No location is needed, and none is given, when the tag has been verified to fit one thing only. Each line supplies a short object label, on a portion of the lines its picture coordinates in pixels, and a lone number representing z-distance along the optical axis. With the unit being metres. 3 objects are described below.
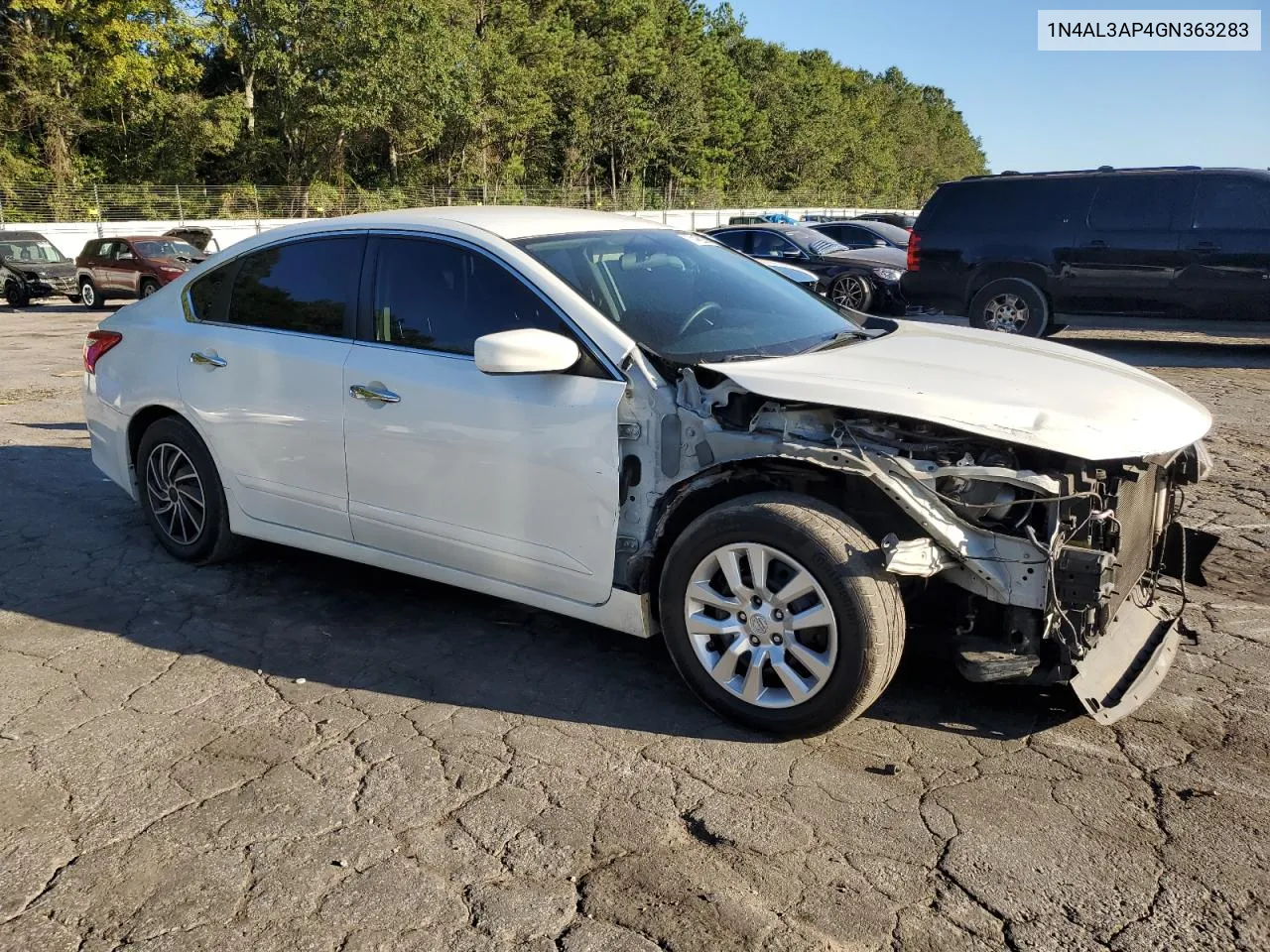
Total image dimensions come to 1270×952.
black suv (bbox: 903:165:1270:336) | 11.01
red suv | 21.05
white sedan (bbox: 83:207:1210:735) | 3.28
